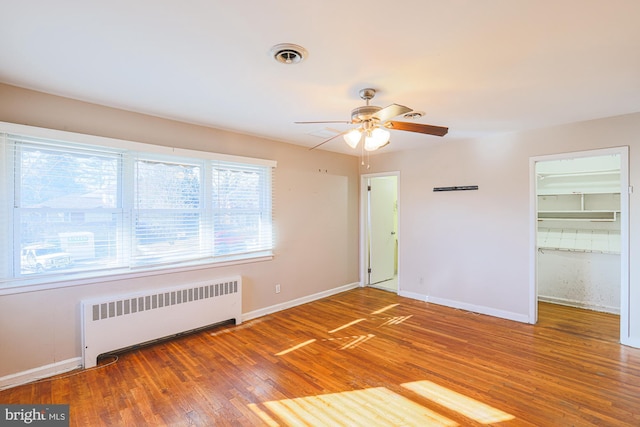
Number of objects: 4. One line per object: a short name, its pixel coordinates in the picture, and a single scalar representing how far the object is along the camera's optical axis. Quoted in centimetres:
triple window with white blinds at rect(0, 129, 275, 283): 250
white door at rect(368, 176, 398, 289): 568
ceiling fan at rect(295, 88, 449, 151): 231
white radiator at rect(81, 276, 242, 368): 276
